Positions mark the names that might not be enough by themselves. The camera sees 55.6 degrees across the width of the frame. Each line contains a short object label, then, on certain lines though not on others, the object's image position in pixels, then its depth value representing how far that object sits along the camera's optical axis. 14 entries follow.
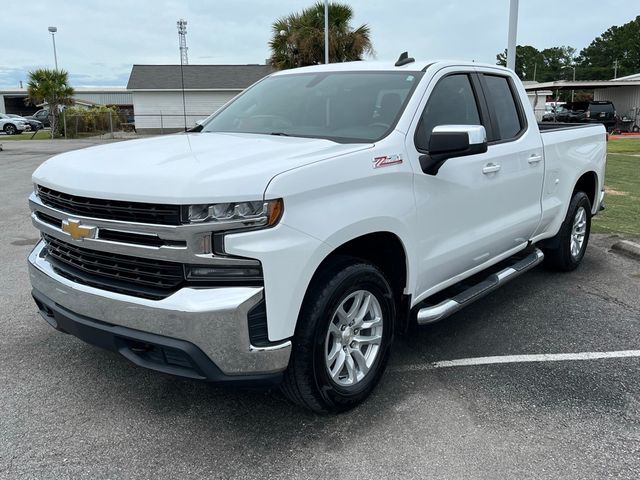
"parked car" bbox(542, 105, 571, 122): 37.25
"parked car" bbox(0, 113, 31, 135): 41.06
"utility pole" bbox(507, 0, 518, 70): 11.70
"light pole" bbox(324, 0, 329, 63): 24.28
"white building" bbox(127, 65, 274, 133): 38.31
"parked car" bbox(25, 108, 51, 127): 46.36
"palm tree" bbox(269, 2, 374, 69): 27.41
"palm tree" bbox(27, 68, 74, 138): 33.81
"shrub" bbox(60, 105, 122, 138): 35.84
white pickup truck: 2.73
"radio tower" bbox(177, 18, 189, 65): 61.97
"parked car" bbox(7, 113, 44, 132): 41.86
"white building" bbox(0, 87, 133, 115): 64.56
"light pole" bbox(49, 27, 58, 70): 52.59
